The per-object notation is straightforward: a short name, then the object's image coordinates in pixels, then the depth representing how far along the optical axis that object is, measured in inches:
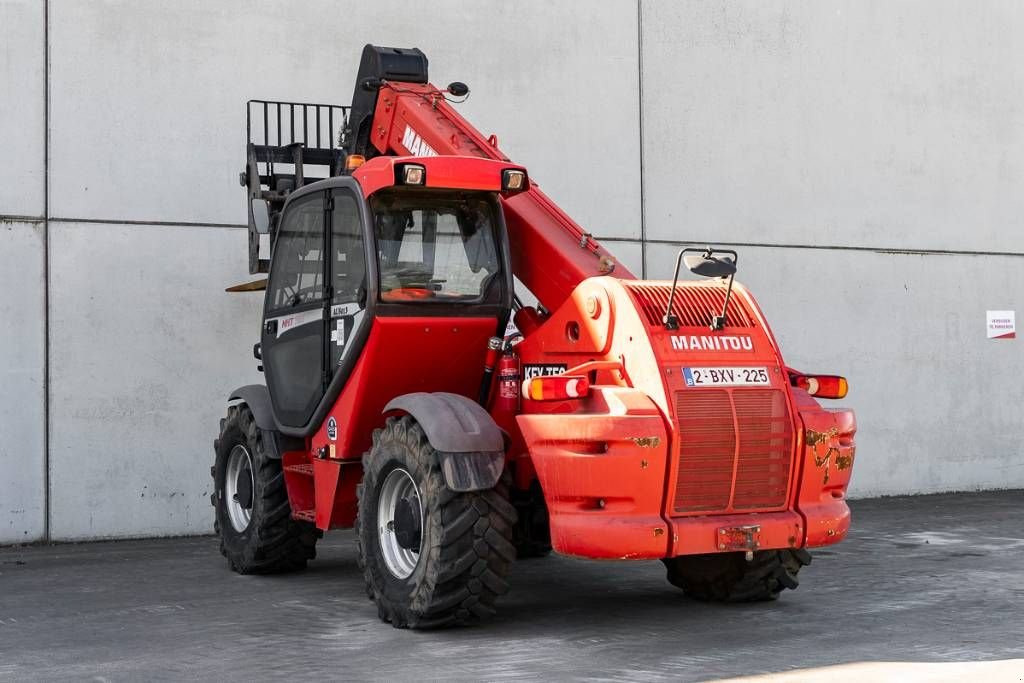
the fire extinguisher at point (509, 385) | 288.0
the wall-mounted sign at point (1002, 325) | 563.2
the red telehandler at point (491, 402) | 256.8
